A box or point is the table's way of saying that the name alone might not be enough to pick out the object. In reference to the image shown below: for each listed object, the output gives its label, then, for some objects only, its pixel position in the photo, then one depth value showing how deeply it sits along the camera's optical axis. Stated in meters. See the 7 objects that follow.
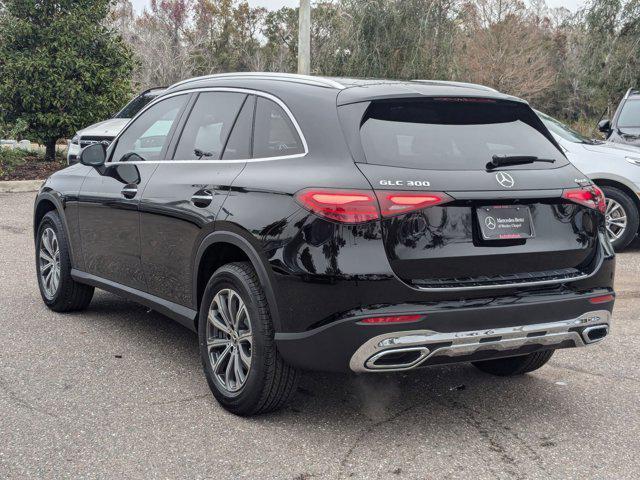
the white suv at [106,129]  12.79
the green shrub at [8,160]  14.83
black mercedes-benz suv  3.69
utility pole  16.44
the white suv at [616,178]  9.46
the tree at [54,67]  15.66
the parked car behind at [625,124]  11.55
